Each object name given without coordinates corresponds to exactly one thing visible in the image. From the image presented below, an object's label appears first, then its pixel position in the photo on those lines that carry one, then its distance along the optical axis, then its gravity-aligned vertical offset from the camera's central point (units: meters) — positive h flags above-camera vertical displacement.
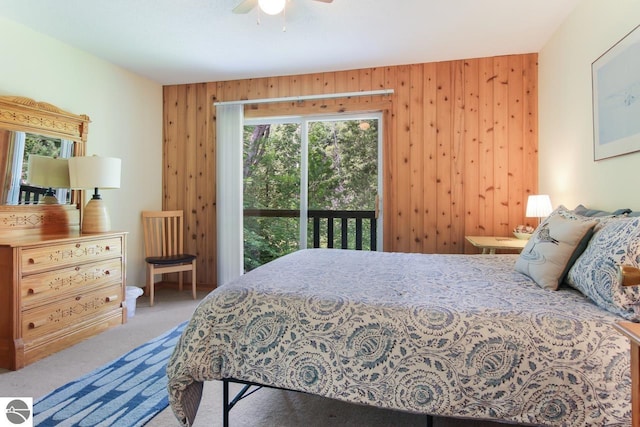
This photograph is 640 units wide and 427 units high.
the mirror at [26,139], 2.53 +0.60
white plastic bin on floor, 3.12 -0.84
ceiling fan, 2.03 +1.28
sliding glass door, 3.67 +0.30
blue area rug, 1.61 -1.00
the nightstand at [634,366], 0.82 -0.40
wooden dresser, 2.12 -0.58
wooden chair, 3.58 -0.35
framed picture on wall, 1.80 +0.66
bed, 1.08 -0.49
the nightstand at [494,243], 2.63 -0.27
